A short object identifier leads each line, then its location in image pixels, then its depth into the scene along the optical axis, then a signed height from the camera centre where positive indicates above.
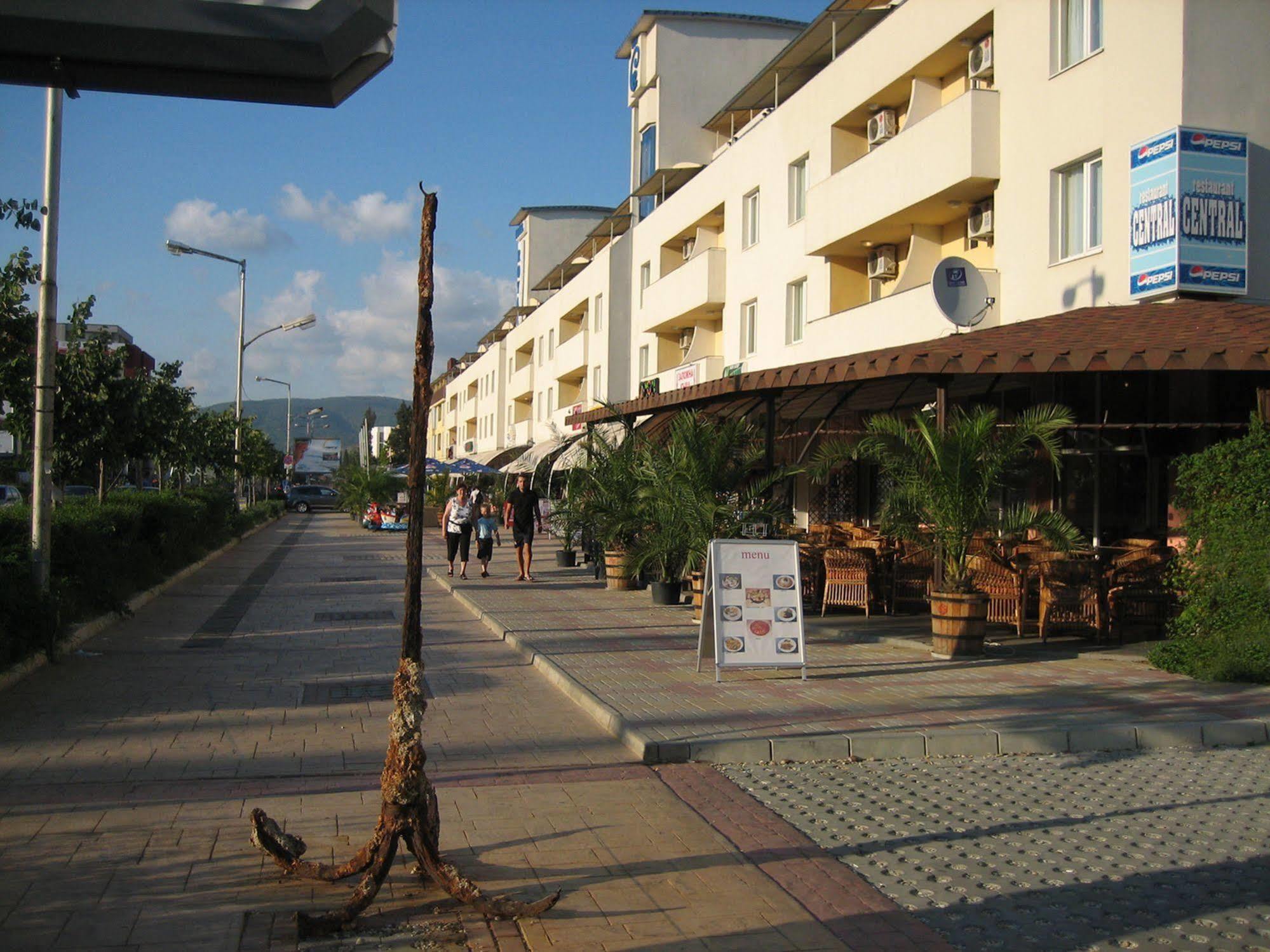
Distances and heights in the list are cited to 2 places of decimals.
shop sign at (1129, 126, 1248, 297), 13.98 +3.60
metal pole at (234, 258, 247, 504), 39.75 +2.89
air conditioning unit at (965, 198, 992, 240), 18.72 +4.63
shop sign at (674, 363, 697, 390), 31.75 +3.42
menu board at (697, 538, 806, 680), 10.05 -0.93
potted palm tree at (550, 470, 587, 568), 18.48 -0.24
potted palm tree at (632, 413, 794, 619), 14.26 +0.12
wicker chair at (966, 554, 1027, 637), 12.49 -0.92
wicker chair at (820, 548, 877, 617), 13.88 -0.92
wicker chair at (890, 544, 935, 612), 14.94 -0.98
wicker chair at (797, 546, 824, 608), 14.71 -0.92
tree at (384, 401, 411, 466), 144.12 +7.44
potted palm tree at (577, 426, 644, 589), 17.59 +0.01
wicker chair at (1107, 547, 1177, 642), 12.18 -0.91
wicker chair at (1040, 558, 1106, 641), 12.03 -0.97
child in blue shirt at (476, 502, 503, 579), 21.17 -0.80
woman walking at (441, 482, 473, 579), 21.31 -0.56
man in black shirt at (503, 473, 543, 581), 20.47 -0.43
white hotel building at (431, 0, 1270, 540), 13.68 +4.80
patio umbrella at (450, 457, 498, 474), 40.44 +0.98
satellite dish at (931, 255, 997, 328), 15.52 +2.88
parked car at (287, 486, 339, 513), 72.19 -0.43
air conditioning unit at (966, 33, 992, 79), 18.69 +7.25
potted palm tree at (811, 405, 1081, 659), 11.16 +0.11
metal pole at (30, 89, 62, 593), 11.64 +1.00
